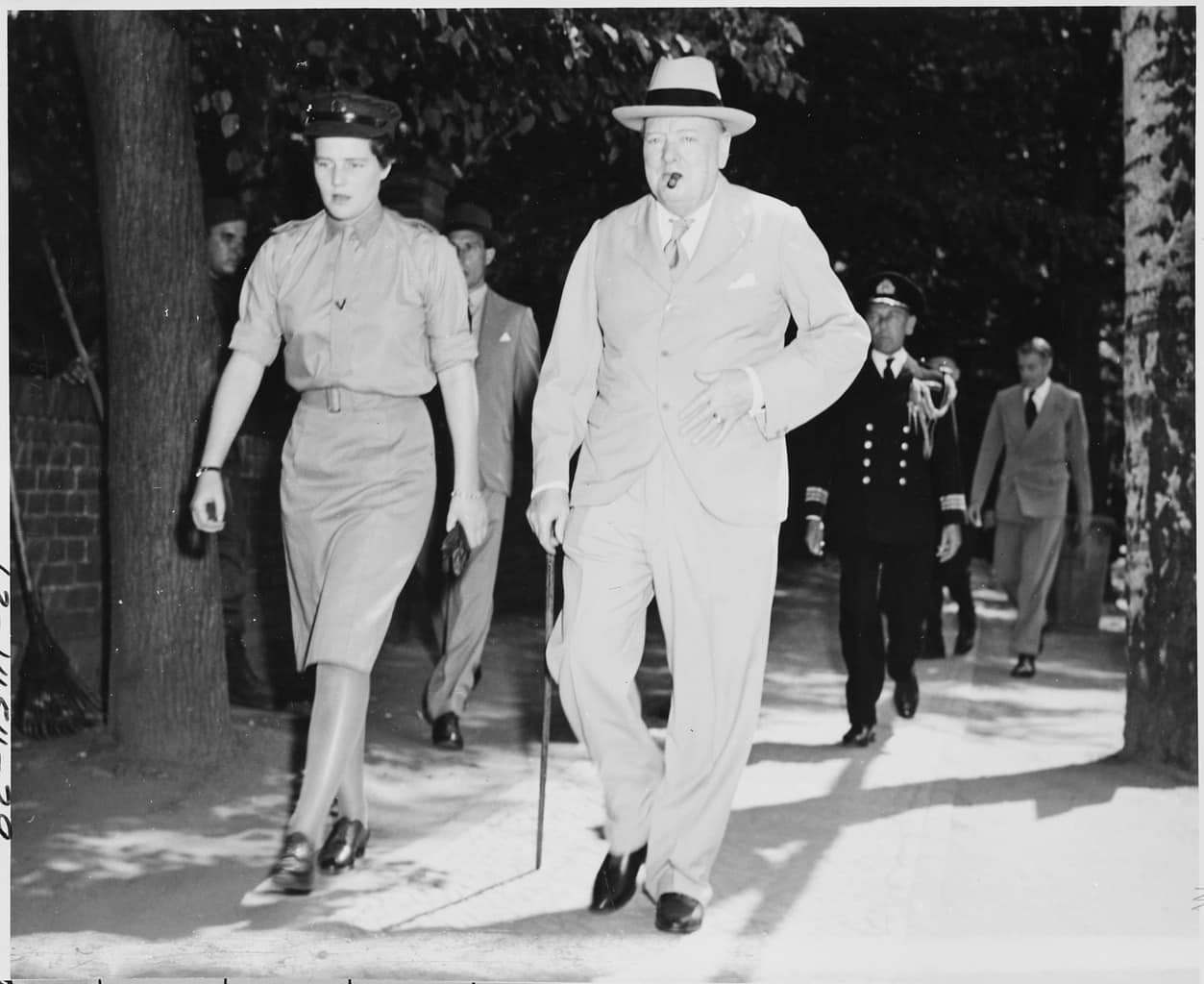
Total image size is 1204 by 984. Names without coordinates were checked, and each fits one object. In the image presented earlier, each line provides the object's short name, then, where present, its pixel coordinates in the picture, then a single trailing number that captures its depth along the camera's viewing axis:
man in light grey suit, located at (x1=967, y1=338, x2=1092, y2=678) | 9.78
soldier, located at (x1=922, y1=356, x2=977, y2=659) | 10.43
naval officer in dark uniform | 7.39
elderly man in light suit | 4.62
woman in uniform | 4.86
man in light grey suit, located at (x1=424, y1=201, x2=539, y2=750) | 7.00
